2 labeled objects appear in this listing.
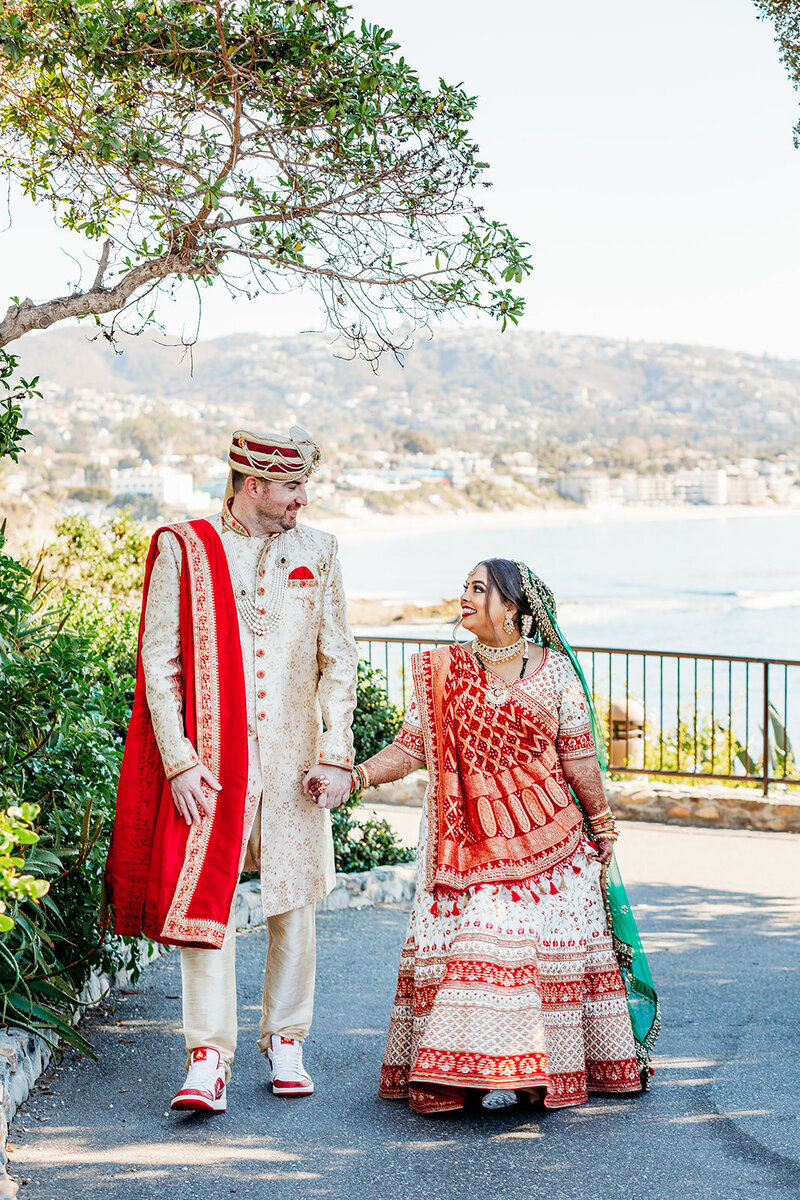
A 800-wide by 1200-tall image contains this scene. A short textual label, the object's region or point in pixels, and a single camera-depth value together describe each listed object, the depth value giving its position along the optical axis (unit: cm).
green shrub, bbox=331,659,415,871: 671
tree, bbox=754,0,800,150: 685
